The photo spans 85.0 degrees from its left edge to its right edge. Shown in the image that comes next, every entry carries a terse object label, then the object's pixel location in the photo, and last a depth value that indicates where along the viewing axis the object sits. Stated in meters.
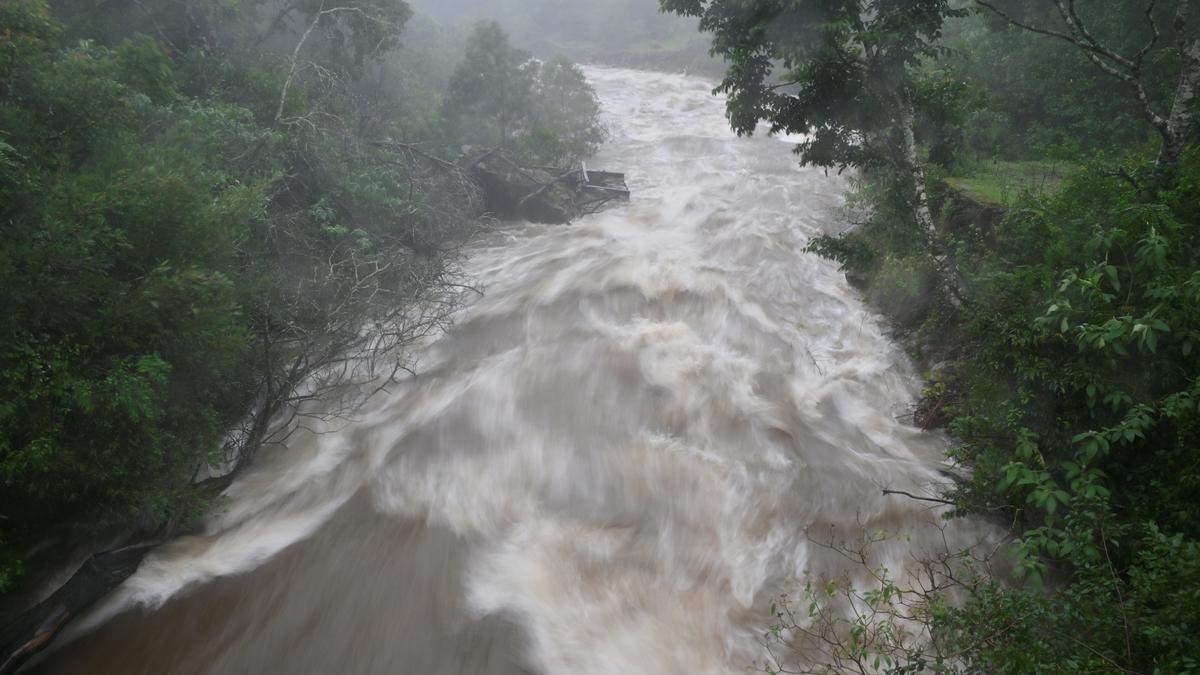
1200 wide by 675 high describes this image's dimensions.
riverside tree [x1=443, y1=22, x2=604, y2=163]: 17.42
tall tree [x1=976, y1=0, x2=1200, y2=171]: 6.02
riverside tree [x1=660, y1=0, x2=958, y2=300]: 7.37
